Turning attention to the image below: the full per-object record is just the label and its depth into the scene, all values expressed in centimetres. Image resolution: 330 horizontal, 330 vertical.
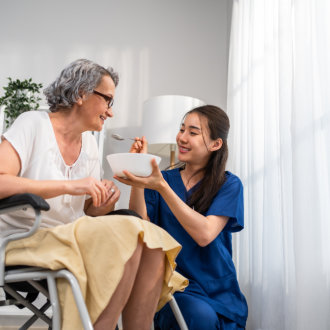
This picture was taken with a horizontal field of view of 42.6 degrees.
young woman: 152
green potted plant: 291
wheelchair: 100
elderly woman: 107
